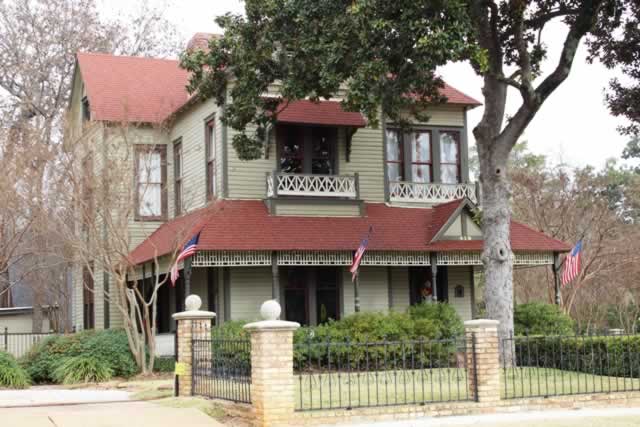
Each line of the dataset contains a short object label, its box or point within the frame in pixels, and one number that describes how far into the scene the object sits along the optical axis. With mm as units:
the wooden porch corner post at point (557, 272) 26344
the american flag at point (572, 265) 24234
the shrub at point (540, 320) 25469
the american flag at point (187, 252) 22062
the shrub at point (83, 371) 21812
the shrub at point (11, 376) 21234
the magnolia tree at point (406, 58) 18297
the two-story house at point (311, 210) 24406
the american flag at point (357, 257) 23278
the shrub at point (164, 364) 23422
